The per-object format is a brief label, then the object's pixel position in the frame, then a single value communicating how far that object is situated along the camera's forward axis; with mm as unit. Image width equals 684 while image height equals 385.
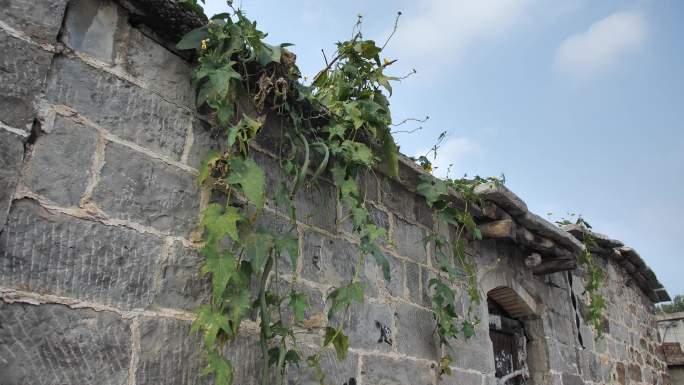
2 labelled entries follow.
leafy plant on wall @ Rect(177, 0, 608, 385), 1882
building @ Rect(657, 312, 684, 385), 7660
